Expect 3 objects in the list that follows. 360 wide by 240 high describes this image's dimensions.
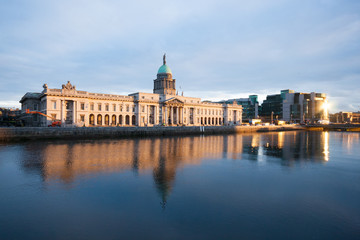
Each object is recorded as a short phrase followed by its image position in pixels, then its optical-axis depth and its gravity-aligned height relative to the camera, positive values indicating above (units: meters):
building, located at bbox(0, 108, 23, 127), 82.34 +0.97
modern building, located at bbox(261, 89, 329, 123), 161.50 +12.01
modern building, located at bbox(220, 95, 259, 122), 179.59 +10.88
